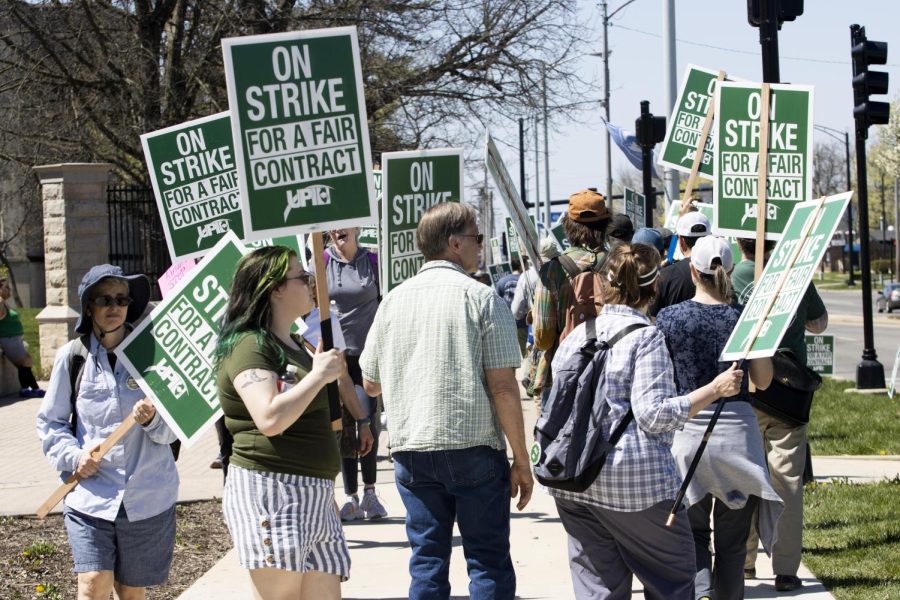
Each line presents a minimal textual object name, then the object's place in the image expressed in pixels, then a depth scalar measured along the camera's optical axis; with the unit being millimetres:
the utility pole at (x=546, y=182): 52938
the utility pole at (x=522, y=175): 52406
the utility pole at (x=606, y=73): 45666
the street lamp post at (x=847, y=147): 75612
